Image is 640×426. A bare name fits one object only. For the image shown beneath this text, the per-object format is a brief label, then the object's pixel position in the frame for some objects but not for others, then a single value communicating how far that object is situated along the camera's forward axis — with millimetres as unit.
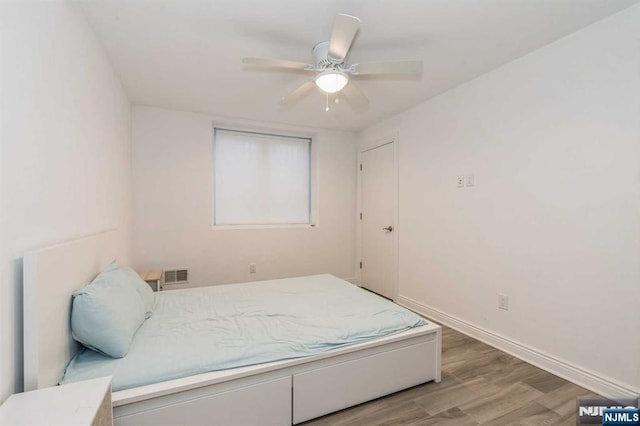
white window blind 3771
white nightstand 900
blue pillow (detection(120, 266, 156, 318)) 1966
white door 3678
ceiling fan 1620
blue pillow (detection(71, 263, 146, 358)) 1372
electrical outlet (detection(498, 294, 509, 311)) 2350
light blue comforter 1378
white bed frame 1123
